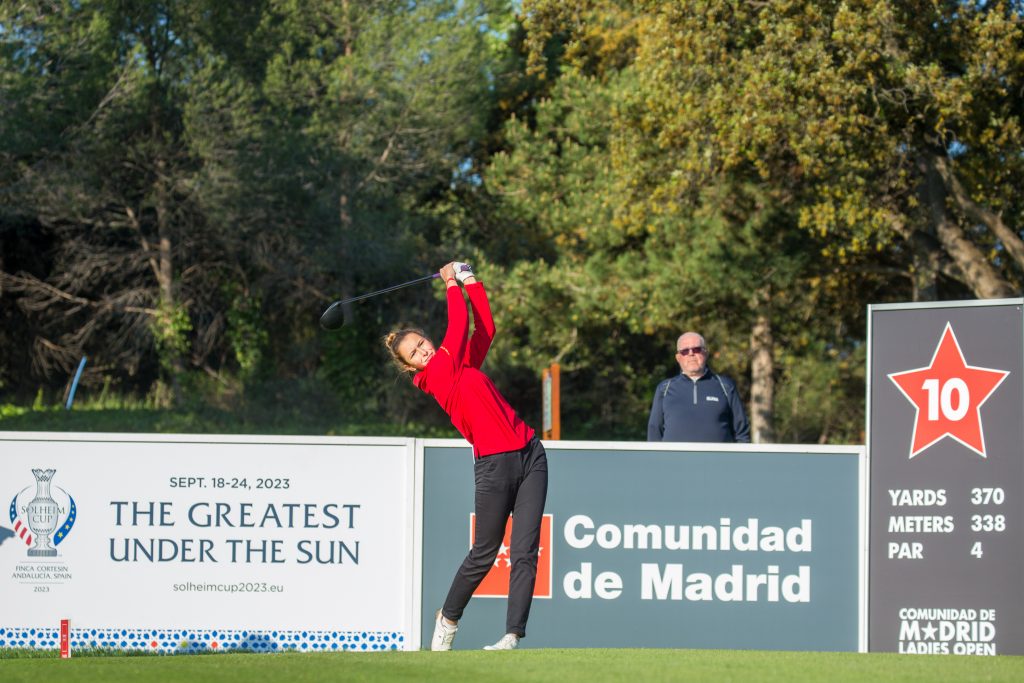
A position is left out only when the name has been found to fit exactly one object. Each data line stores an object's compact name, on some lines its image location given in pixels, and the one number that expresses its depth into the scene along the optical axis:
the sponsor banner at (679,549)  17.06
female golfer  13.59
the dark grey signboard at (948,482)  16.48
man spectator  18.72
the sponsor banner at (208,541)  16.94
